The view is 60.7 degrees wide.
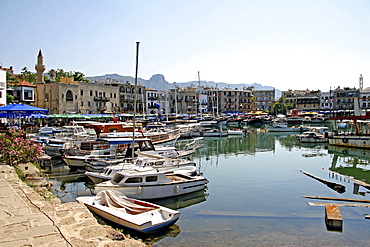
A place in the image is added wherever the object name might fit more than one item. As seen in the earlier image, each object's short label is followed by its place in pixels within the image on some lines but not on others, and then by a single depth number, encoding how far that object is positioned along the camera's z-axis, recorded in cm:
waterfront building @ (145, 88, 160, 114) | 9944
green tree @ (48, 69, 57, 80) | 9004
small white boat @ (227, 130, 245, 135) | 6362
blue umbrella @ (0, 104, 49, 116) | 2527
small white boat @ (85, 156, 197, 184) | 2022
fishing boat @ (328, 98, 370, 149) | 4162
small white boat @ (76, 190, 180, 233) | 1271
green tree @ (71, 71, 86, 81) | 8175
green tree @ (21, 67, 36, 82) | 8400
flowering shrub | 1872
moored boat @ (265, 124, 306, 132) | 7444
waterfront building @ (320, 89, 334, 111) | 12698
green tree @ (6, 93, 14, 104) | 5268
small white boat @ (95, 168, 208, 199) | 1744
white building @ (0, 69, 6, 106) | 4052
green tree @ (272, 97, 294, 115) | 12962
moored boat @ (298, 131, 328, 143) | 5065
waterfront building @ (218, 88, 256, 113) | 12575
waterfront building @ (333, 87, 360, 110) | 12006
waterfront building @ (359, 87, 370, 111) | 11712
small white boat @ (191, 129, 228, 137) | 5879
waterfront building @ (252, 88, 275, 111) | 13612
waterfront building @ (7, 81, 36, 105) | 5847
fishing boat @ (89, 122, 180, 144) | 2862
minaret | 7089
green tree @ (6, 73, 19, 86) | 5983
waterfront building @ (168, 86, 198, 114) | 11696
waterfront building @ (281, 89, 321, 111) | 13175
